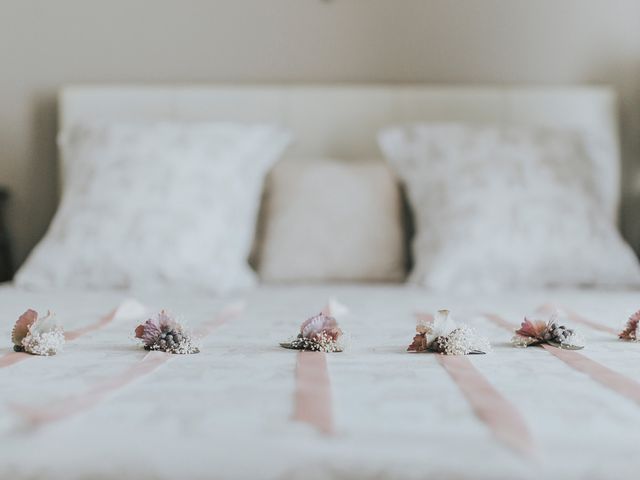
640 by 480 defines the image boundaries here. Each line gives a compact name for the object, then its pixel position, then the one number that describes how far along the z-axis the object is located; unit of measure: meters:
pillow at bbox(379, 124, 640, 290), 1.74
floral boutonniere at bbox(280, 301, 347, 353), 0.91
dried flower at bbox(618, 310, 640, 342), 1.01
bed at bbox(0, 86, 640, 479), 0.53
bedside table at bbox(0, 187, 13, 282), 2.34
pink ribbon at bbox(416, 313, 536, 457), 0.55
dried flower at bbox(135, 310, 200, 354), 0.90
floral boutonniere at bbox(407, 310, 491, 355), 0.89
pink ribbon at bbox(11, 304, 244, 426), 0.60
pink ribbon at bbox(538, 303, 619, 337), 1.13
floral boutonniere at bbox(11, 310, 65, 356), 0.89
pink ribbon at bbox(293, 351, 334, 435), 0.60
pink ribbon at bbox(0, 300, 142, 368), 0.86
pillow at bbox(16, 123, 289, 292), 1.71
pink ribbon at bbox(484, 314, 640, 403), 0.71
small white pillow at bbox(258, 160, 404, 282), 1.91
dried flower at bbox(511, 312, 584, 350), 0.95
